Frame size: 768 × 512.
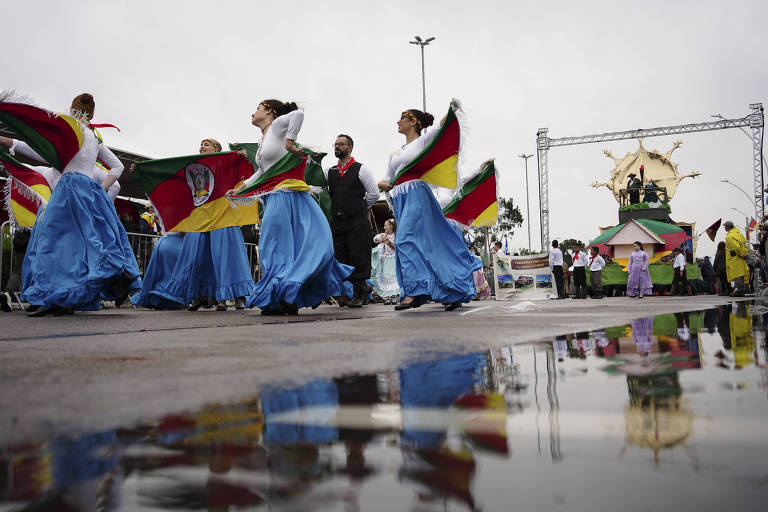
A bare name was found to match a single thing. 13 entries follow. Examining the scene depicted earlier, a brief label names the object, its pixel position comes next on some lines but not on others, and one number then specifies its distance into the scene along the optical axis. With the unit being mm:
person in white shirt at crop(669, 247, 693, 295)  20453
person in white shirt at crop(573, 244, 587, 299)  20188
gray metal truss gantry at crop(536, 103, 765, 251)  37344
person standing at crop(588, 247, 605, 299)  21234
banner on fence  16031
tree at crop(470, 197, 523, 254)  42844
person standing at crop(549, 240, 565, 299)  19380
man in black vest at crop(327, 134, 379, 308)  8562
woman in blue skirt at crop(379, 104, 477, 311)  6316
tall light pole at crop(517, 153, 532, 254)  50419
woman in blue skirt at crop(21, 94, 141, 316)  5684
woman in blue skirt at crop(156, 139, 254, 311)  7312
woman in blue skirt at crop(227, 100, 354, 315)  5566
